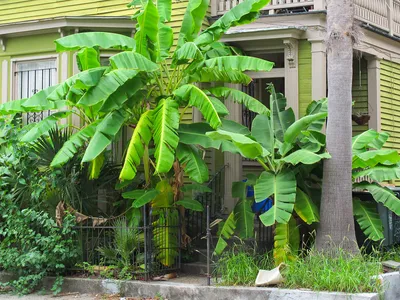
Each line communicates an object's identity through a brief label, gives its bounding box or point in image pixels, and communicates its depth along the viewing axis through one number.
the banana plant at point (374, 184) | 11.05
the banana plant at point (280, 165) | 10.53
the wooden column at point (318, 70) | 13.66
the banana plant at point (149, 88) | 11.17
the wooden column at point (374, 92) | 15.43
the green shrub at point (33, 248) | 11.80
